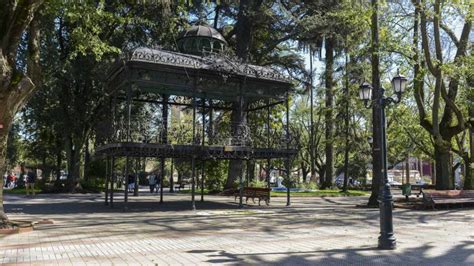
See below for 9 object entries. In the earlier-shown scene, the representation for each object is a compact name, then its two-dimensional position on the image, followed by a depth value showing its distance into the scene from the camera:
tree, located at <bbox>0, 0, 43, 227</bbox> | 12.14
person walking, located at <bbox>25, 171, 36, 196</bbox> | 29.50
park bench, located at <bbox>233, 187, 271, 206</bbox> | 22.47
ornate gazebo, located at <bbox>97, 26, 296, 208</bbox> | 18.64
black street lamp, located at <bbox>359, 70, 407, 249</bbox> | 10.02
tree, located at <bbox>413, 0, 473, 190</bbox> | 21.03
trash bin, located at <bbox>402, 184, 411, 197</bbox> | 25.57
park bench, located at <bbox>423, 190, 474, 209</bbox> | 20.67
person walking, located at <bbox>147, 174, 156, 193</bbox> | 35.66
